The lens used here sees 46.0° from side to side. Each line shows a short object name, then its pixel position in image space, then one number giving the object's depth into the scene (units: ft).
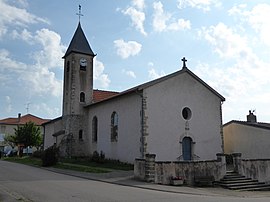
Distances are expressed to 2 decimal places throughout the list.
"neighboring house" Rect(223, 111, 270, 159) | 82.94
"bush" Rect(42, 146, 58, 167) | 82.89
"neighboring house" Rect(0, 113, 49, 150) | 201.74
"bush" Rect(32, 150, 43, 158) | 115.68
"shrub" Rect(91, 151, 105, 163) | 83.96
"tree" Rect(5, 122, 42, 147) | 138.82
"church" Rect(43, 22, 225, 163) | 73.87
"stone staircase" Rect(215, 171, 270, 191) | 57.98
